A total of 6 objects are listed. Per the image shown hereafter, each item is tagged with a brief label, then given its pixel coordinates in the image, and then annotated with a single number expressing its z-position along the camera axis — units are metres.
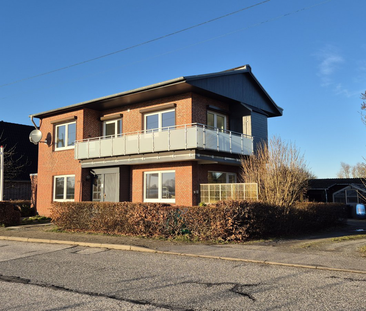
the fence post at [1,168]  21.48
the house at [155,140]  17.67
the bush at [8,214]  17.56
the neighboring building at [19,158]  27.60
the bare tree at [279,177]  14.38
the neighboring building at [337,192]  26.41
